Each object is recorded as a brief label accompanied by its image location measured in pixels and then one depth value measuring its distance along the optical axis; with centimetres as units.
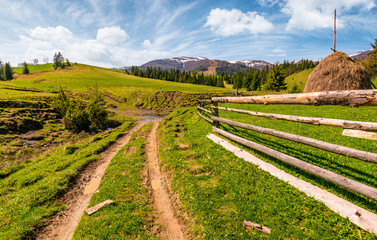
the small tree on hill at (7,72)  8716
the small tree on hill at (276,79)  4206
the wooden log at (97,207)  522
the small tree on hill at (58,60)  12400
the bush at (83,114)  1889
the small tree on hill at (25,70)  10176
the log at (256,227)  376
